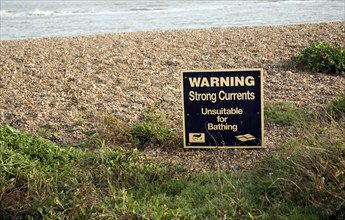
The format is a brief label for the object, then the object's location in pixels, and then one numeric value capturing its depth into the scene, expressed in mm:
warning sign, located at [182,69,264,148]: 5867
